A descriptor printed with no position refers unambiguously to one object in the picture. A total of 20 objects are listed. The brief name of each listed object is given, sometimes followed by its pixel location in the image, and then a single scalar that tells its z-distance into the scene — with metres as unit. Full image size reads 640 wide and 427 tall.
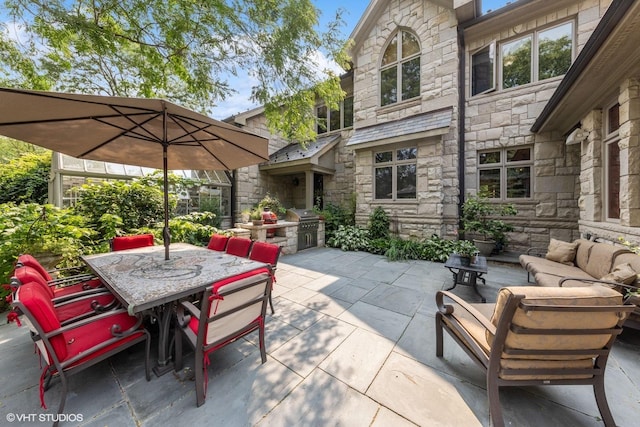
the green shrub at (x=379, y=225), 7.45
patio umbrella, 2.11
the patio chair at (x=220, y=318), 1.77
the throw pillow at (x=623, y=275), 2.57
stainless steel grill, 7.29
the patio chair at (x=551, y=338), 1.49
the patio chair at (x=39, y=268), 2.32
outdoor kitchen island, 6.21
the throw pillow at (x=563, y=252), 4.18
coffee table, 3.77
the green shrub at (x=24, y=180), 7.73
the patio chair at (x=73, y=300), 1.91
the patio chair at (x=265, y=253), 3.28
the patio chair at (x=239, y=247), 3.69
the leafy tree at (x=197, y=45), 4.40
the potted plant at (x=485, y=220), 6.12
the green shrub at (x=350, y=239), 7.29
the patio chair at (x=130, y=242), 3.81
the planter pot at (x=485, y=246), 6.05
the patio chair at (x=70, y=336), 1.52
